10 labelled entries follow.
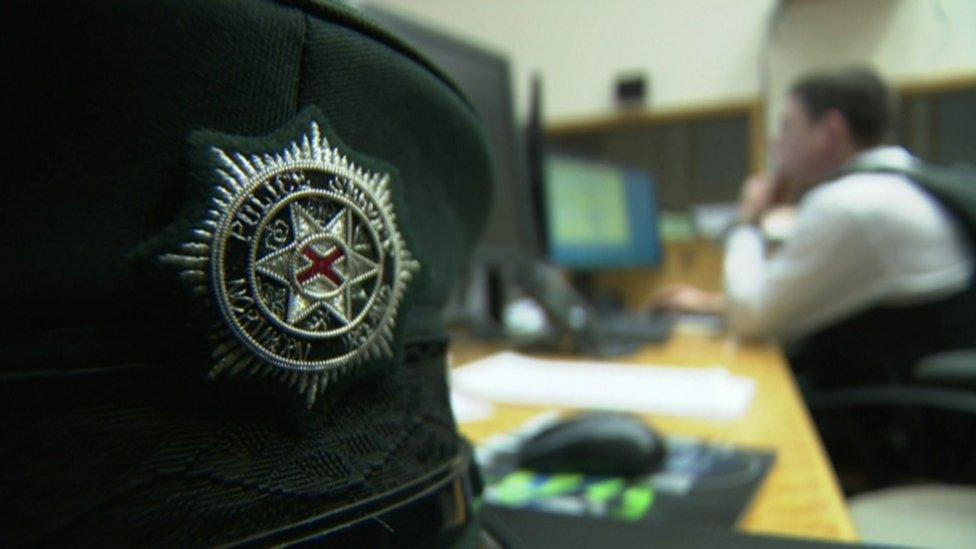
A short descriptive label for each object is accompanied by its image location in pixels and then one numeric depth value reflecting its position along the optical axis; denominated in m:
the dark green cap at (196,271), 0.20
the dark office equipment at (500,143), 1.06
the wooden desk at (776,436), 0.41
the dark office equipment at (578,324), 1.09
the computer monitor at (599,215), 1.57
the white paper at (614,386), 0.70
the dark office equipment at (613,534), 0.34
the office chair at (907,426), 0.84
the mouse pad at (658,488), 0.42
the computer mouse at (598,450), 0.48
